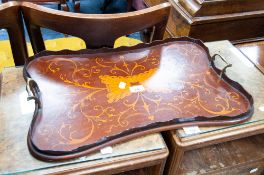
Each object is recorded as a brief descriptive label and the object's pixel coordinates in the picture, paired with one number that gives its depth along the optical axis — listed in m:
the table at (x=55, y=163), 0.62
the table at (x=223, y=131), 0.72
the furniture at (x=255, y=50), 1.17
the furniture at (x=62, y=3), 1.83
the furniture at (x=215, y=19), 1.19
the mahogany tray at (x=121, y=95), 0.67
